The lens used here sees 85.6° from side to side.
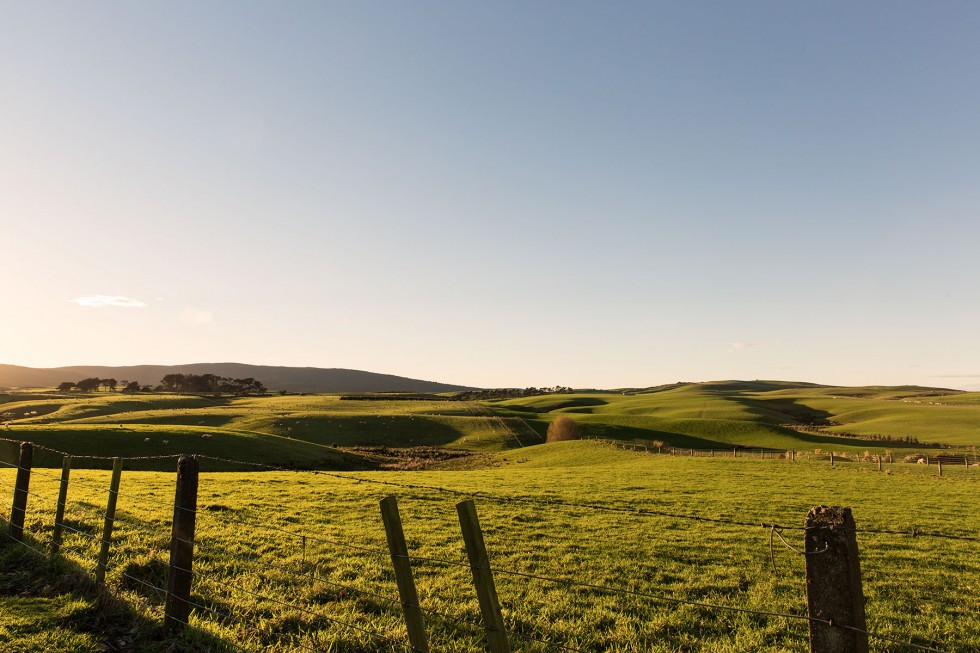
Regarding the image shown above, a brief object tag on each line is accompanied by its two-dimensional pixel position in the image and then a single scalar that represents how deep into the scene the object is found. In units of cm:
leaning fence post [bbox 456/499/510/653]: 580
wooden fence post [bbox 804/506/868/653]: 423
